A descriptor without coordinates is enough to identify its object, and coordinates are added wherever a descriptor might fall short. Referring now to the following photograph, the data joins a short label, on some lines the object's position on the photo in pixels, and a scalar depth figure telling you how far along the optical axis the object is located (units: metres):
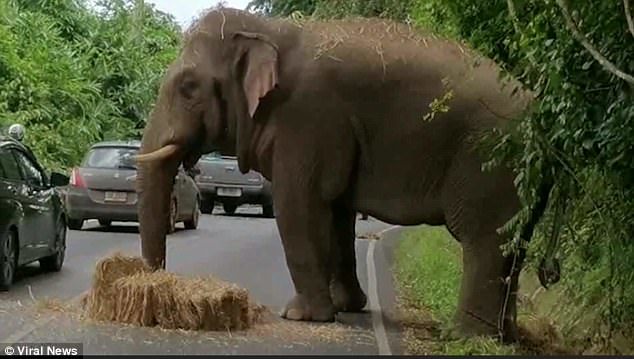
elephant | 10.98
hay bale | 10.53
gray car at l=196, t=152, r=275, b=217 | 33.38
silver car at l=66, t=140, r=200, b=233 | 23.23
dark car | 13.56
